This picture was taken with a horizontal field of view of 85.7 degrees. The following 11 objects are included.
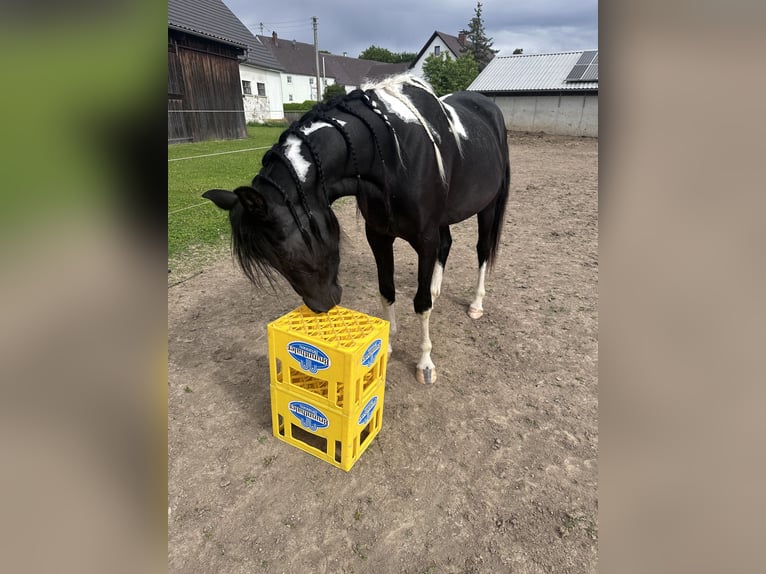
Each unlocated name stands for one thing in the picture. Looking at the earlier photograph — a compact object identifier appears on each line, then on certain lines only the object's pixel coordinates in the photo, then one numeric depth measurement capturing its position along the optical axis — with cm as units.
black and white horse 184
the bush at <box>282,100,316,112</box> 3169
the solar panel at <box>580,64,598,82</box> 1888
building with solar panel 1906
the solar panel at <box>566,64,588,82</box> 1978
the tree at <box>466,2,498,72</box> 5059
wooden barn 1497
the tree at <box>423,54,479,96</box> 2709
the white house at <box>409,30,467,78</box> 3991
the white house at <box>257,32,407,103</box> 4409
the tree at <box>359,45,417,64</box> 6544
